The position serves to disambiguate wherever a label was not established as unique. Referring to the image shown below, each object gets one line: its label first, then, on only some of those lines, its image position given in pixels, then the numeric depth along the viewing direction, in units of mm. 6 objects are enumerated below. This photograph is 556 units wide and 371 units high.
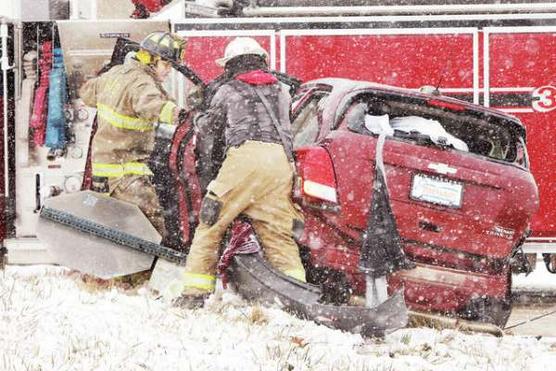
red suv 11086
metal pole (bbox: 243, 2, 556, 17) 17531
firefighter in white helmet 11273
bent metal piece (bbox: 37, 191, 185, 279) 12922
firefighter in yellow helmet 13680
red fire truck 17531
